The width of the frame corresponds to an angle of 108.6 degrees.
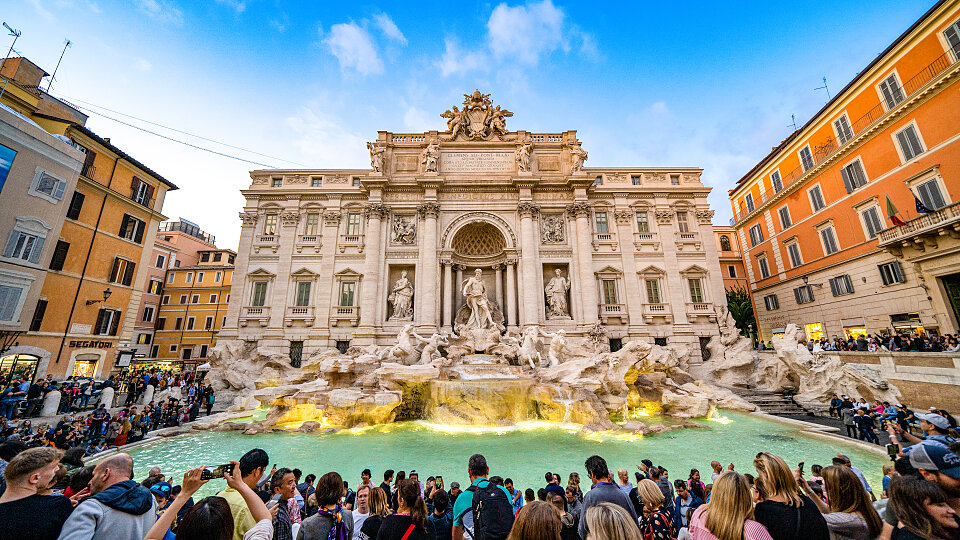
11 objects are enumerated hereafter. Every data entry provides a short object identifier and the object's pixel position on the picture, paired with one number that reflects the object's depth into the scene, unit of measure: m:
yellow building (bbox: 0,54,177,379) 14.08
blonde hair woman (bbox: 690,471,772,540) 2.03
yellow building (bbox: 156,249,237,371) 27.69
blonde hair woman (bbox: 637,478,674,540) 2.94
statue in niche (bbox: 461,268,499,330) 17.86
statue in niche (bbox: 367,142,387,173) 21.05
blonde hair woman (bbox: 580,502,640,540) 1.57
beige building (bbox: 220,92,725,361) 19.36
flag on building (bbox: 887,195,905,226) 14.00
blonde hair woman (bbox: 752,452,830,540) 2.09
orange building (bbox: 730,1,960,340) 12.91
